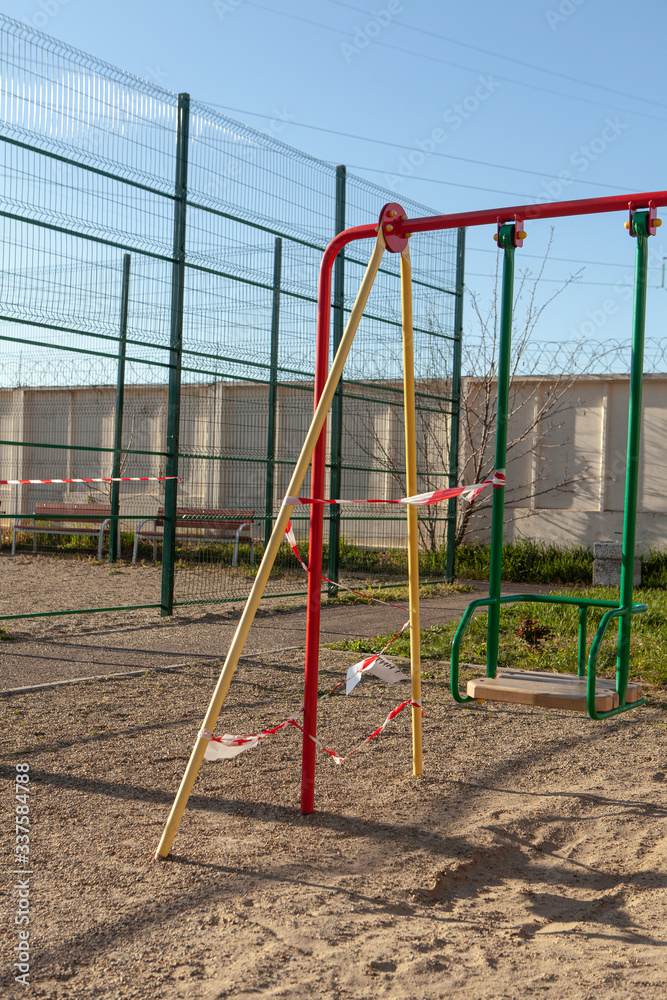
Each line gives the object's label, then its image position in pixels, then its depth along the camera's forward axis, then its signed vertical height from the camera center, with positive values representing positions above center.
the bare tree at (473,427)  11.53 +0.80
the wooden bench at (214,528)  9.20 -0.56
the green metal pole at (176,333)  7.43 +1.16
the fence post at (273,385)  8.98 +0.93
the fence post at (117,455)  12.24 +0.24
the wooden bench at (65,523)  13.27 -0.74
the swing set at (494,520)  3.29 -0.13
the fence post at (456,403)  11.03 +1.01
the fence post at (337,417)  9.32 +0.67
